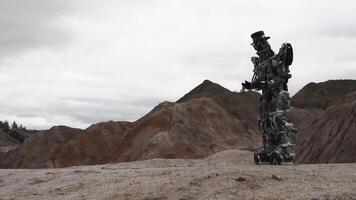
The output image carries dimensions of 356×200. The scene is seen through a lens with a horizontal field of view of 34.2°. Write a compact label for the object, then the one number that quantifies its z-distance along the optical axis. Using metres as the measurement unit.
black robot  20.34
